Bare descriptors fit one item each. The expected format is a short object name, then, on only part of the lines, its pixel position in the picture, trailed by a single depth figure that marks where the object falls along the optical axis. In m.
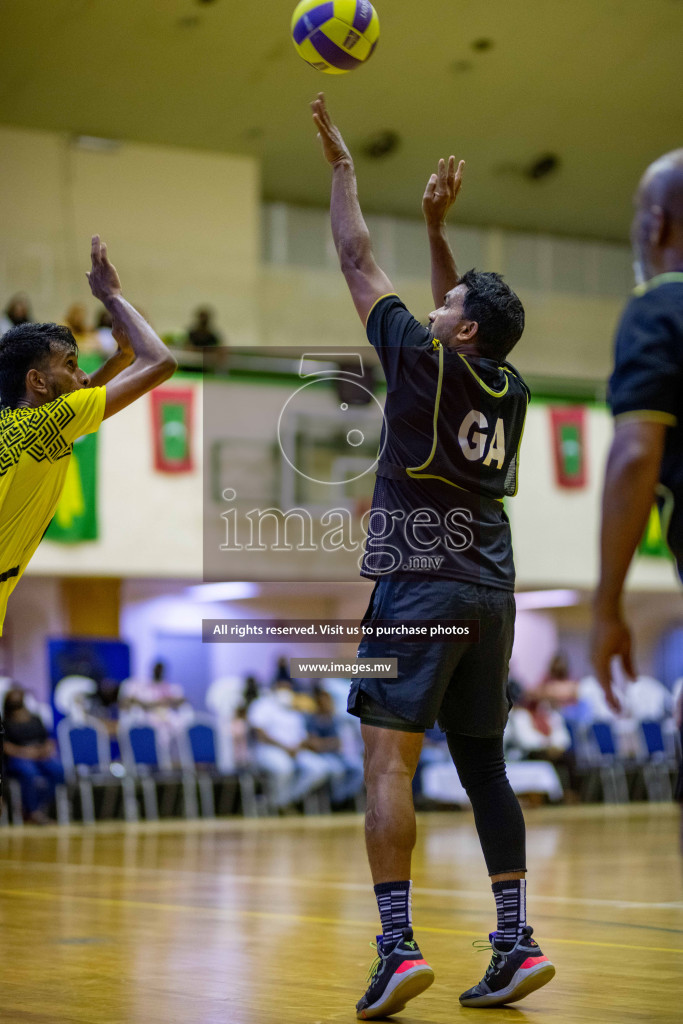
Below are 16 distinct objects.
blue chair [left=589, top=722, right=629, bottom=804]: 16.62
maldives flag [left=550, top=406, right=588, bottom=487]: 17.34
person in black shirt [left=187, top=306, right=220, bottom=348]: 16.06
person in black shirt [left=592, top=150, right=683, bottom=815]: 2.38
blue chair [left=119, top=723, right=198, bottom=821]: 13.84
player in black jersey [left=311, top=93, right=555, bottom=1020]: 3.19
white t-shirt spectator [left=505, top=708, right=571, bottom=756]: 15.97
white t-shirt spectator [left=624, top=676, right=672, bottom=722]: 17.92
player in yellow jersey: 3.47
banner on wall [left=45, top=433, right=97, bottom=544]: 14.29
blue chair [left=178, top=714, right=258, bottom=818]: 14.36
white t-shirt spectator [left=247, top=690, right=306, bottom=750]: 14.71
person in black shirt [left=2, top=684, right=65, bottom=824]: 13.01
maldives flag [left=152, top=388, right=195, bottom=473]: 15.04
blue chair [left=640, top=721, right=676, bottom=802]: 16.92
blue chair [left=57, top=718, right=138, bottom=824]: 13.39
